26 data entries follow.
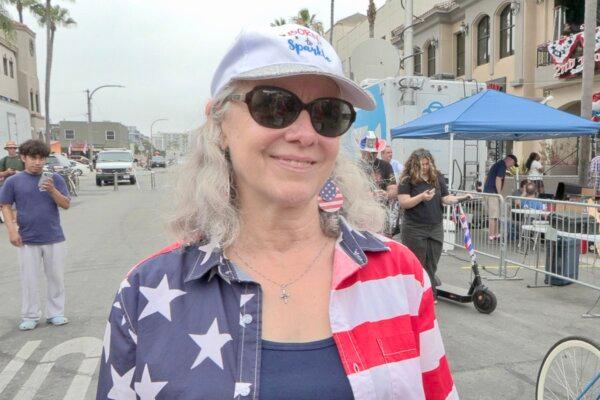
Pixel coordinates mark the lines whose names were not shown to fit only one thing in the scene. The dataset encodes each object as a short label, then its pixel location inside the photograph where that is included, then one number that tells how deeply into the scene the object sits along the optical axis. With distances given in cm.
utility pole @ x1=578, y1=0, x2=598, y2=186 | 1067
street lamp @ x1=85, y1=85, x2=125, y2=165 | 4019
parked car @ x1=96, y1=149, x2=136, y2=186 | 2711
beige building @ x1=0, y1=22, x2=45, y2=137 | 3675
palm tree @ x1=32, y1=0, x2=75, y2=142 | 2891
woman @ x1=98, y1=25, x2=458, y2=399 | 127
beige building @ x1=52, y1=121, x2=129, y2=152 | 9438
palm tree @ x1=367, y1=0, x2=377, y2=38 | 2970
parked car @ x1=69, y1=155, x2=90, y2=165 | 5503
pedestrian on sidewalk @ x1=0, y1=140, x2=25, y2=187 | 1177
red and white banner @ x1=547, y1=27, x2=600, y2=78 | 1575
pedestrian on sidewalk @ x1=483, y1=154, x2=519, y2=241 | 1026
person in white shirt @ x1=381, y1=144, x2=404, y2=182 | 899
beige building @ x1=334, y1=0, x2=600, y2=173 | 1795
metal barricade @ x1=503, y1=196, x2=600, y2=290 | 571
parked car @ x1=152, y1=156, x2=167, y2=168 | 5373
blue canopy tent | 837
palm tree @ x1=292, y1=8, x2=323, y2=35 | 3656
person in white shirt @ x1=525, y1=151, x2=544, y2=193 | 1430
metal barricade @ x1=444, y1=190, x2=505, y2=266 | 711
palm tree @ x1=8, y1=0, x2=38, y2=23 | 2727
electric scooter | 545
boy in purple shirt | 511
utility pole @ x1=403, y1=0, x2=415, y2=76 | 1612
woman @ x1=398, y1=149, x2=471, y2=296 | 565
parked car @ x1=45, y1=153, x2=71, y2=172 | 2755
